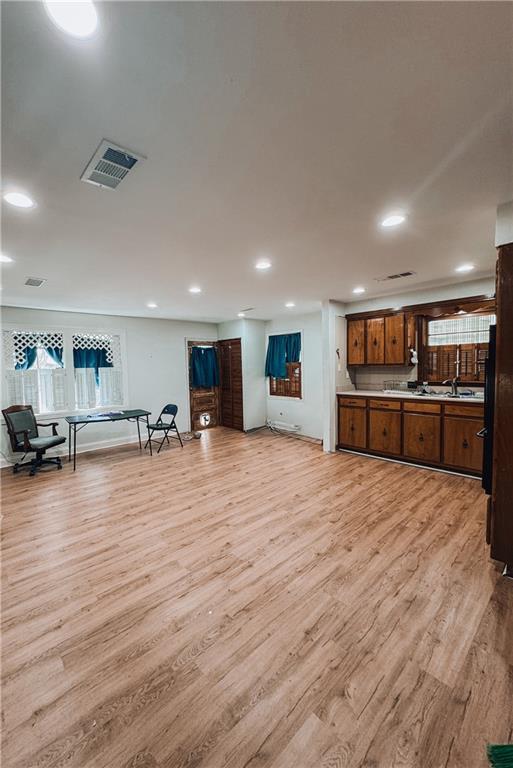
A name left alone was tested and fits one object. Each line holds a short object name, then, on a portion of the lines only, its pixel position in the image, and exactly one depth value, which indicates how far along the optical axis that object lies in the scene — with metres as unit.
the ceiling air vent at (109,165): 1.45
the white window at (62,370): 5.05
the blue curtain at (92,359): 5.62
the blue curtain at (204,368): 7.14
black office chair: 4.54
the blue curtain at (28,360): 5.08
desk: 4.92
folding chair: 5.63
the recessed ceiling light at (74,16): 0.85
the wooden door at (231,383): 7.05
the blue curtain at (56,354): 5.35
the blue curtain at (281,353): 6.51
